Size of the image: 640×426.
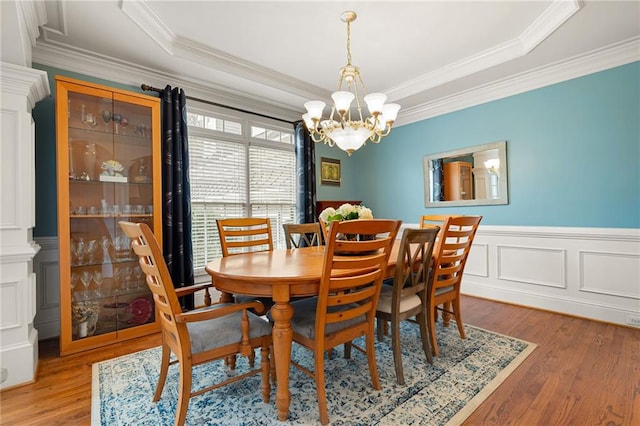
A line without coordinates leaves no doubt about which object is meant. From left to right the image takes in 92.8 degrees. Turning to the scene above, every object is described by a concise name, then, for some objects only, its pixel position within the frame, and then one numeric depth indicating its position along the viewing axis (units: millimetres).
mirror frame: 3635
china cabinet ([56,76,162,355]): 2449
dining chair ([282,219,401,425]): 1558
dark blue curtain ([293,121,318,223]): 4262
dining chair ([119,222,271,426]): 1424
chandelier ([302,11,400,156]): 2369
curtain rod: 3022
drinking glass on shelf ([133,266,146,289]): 2879
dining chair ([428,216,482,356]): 2203
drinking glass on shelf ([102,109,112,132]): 2718
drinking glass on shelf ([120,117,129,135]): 2828
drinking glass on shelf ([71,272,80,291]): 2531
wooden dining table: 1578
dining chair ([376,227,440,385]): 1920
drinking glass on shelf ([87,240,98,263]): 2656
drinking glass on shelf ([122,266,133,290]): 2830
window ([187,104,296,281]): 3572
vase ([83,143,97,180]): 2654
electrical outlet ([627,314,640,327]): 2789
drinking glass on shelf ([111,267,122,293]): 2779
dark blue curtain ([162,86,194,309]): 3070
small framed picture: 4828
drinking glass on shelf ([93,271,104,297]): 2686
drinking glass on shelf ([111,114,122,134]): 2773
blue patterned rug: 1642
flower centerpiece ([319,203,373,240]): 2268
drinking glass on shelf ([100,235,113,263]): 2727
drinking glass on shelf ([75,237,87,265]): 2588
